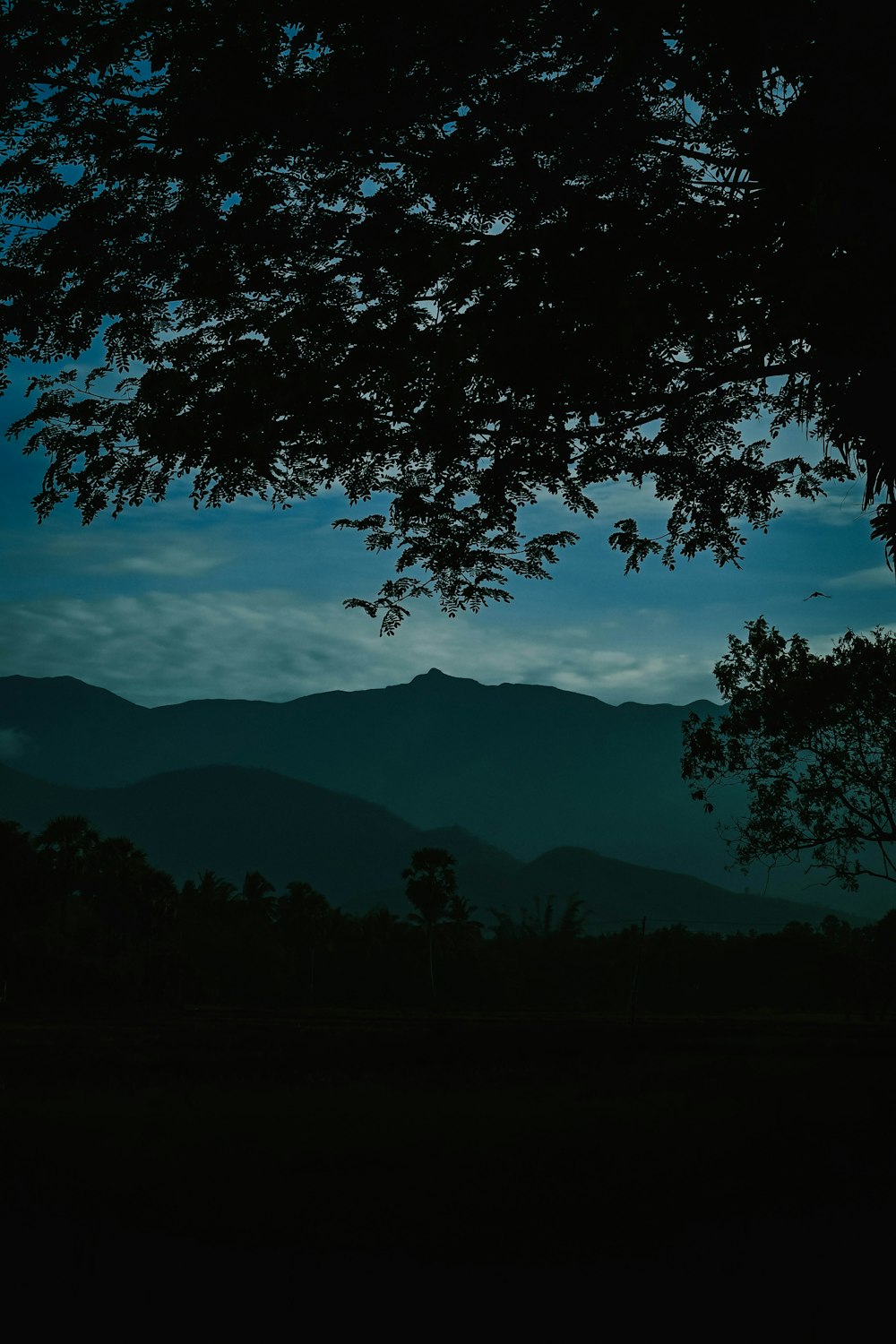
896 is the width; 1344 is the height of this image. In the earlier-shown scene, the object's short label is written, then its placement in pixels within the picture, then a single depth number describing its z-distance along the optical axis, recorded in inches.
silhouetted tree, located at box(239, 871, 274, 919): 4431.6
